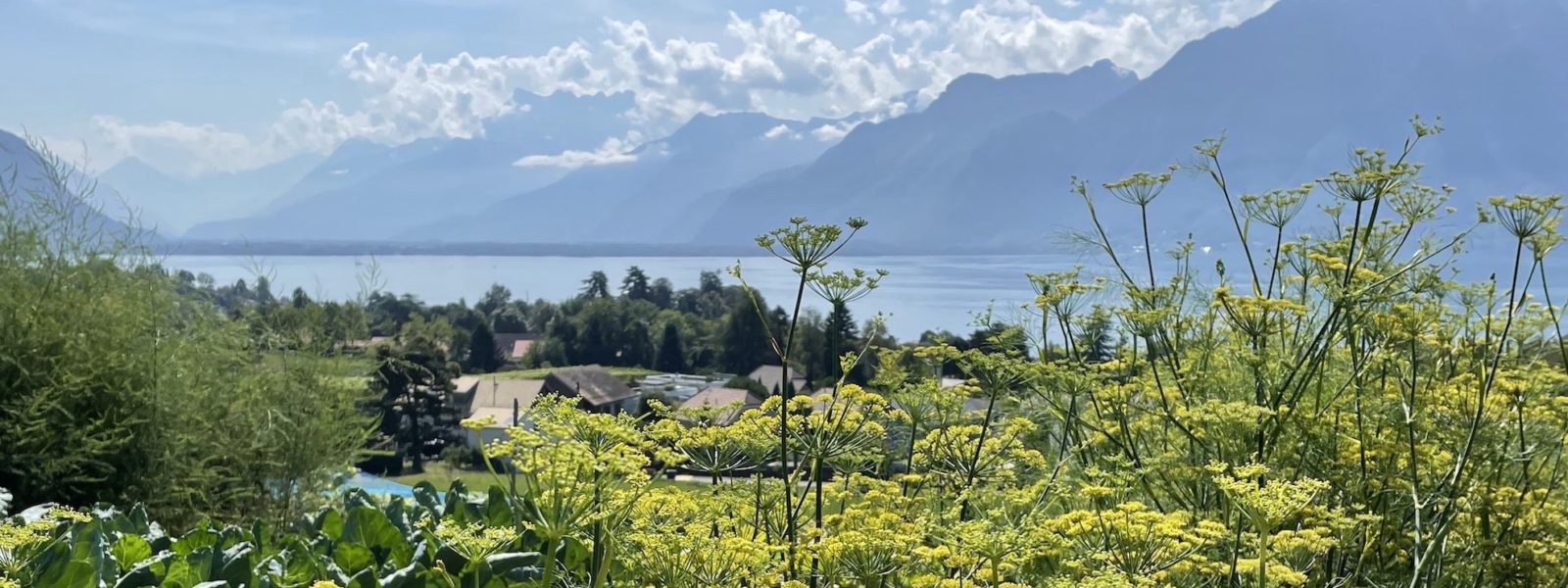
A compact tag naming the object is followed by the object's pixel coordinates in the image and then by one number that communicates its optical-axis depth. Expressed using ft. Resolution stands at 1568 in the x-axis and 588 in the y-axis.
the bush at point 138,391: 15.31
